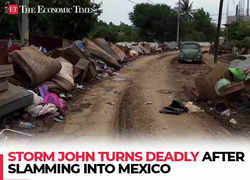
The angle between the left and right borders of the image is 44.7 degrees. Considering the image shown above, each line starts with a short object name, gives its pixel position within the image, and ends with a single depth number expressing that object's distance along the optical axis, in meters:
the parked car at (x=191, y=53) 22.62
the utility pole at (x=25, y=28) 13.54
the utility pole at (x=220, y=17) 21.58
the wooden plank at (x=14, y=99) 6.30
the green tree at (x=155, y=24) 61.56
